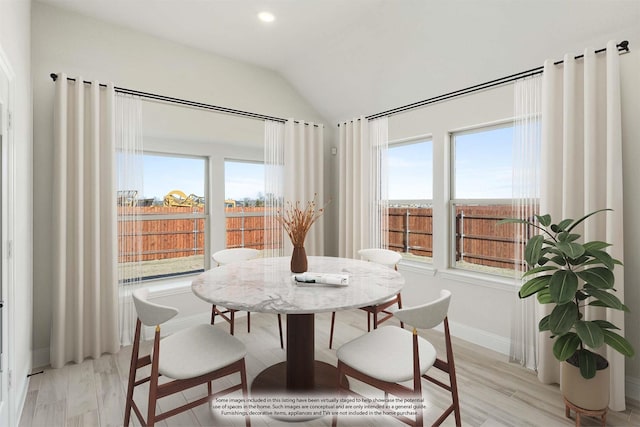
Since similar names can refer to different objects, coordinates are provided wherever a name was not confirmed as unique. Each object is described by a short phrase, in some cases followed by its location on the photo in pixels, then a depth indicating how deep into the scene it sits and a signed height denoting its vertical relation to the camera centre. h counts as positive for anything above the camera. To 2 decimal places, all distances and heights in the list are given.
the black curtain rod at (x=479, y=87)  2.02 +1.07
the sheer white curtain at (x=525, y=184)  2.42 +0.22
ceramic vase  2.19 -0.33
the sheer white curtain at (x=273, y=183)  3.76 +0.35
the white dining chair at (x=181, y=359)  1.47 -0.73
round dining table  1.58 -0.44
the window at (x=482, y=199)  2.87 +0.12
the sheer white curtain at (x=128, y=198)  2.80 +0.13
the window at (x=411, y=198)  3.46 +0.16
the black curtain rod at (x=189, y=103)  2.77 +1.10
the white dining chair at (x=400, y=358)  1.44 -0.73
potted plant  1.72 -0.58
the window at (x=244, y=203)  3.82 +0.11
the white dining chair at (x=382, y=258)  2.59 -0.44
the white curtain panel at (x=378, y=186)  3.63 +0.30
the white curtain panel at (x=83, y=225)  2.50 -0.10
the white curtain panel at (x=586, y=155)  1.97 +0.37
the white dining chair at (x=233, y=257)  2.83 -0.41
